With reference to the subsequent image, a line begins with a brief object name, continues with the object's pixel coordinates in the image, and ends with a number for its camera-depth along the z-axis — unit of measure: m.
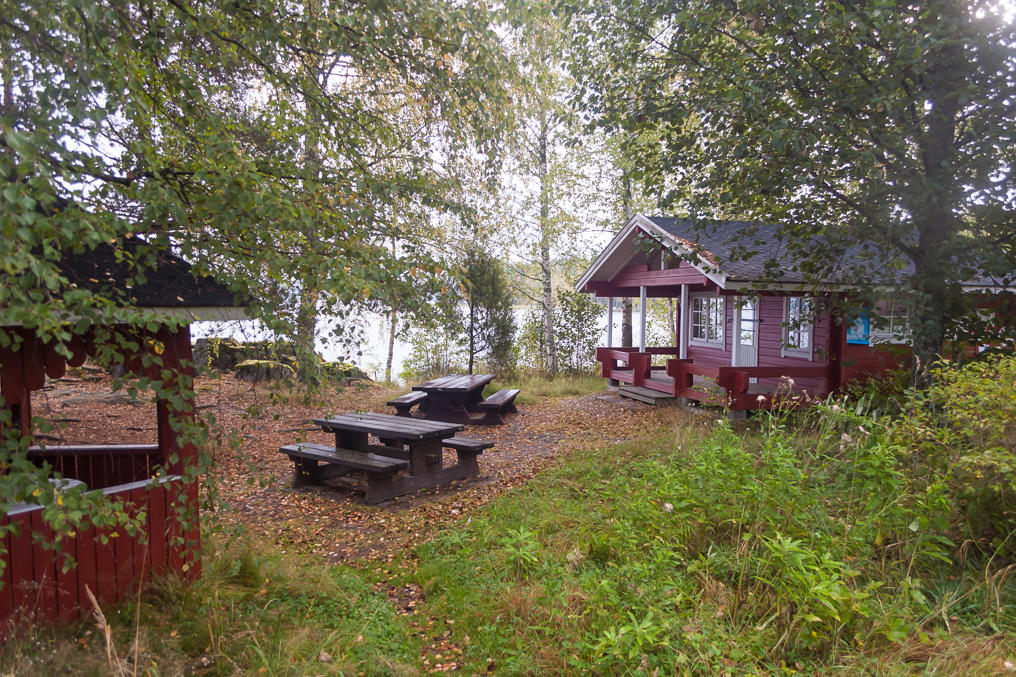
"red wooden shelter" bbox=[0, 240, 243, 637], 3.29
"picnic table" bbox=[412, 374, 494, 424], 11.12
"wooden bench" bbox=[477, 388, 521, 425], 11.09
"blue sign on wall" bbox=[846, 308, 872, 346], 11.27
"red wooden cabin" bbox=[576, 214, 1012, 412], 9.55
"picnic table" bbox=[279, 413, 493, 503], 6.84
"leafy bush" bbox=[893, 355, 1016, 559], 3.61
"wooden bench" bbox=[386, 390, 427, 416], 10.95
